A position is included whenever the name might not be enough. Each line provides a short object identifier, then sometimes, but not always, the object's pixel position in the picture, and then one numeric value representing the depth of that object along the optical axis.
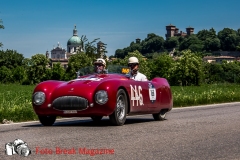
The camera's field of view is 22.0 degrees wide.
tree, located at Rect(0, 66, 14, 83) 155.88
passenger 13.61
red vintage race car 11.12
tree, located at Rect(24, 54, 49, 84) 157.25
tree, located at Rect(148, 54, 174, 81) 170.38
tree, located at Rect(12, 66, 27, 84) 162.75
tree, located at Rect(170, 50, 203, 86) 144.12
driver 13.25
